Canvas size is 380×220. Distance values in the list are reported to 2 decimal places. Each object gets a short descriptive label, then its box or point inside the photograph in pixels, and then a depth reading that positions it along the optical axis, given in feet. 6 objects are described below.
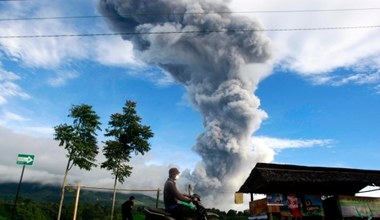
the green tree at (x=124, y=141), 98.58
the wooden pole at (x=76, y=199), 61.08
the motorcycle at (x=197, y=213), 23.12
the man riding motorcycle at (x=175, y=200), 23.13
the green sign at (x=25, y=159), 51.85
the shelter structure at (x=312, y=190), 59.77
